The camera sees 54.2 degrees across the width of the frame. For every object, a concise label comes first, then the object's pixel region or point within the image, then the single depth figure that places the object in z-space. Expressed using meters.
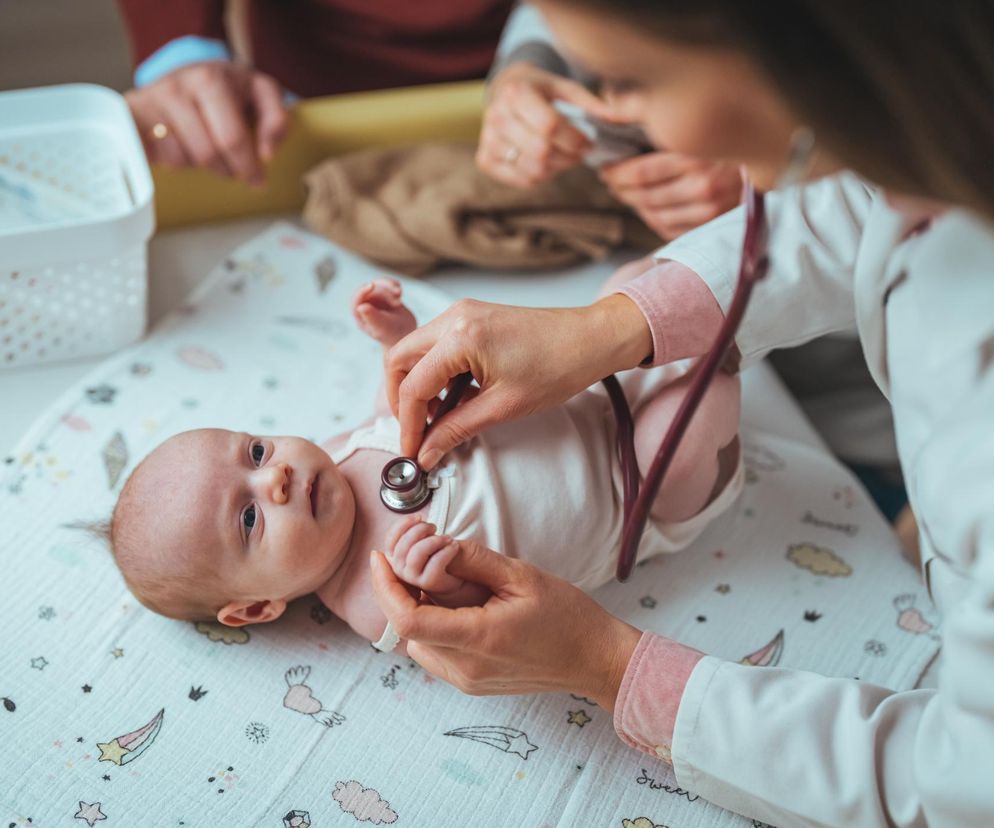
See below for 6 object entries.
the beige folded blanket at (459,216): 1.43
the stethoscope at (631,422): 0.61
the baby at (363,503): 0.96
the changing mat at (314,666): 0.93
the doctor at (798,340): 0.49
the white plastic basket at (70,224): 1.21
